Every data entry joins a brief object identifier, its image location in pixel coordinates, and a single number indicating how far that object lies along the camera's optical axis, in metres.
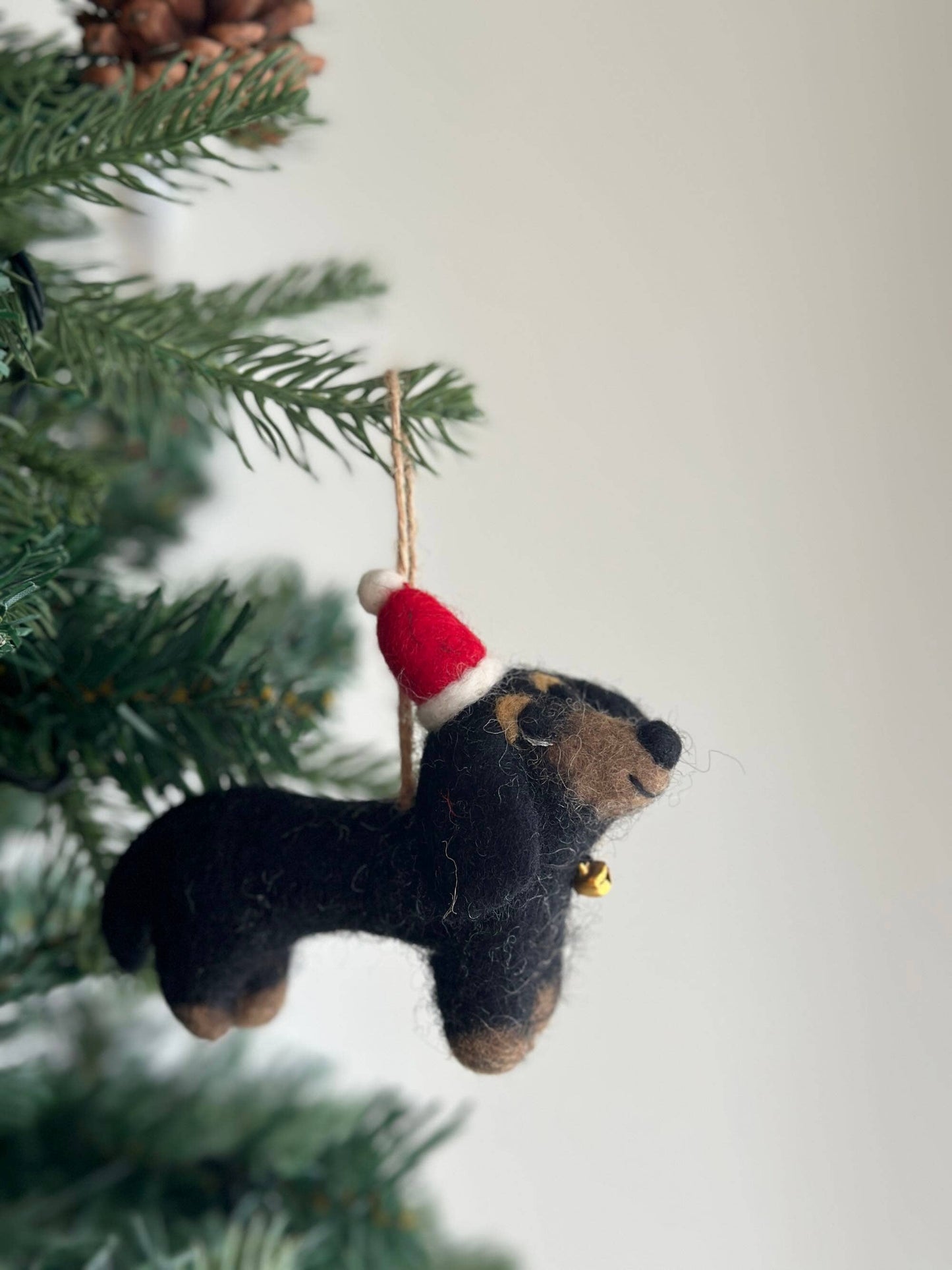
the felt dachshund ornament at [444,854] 0.26
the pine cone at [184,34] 0.35
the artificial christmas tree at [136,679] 0.29
